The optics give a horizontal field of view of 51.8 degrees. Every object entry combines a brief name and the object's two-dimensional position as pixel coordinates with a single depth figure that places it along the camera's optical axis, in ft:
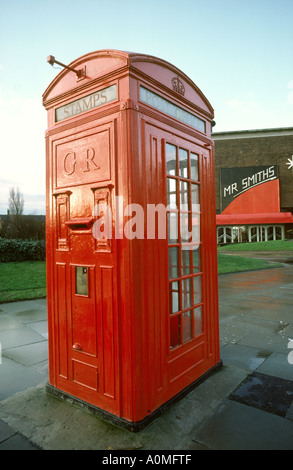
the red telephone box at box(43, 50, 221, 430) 8.39
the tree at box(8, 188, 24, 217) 126.93
